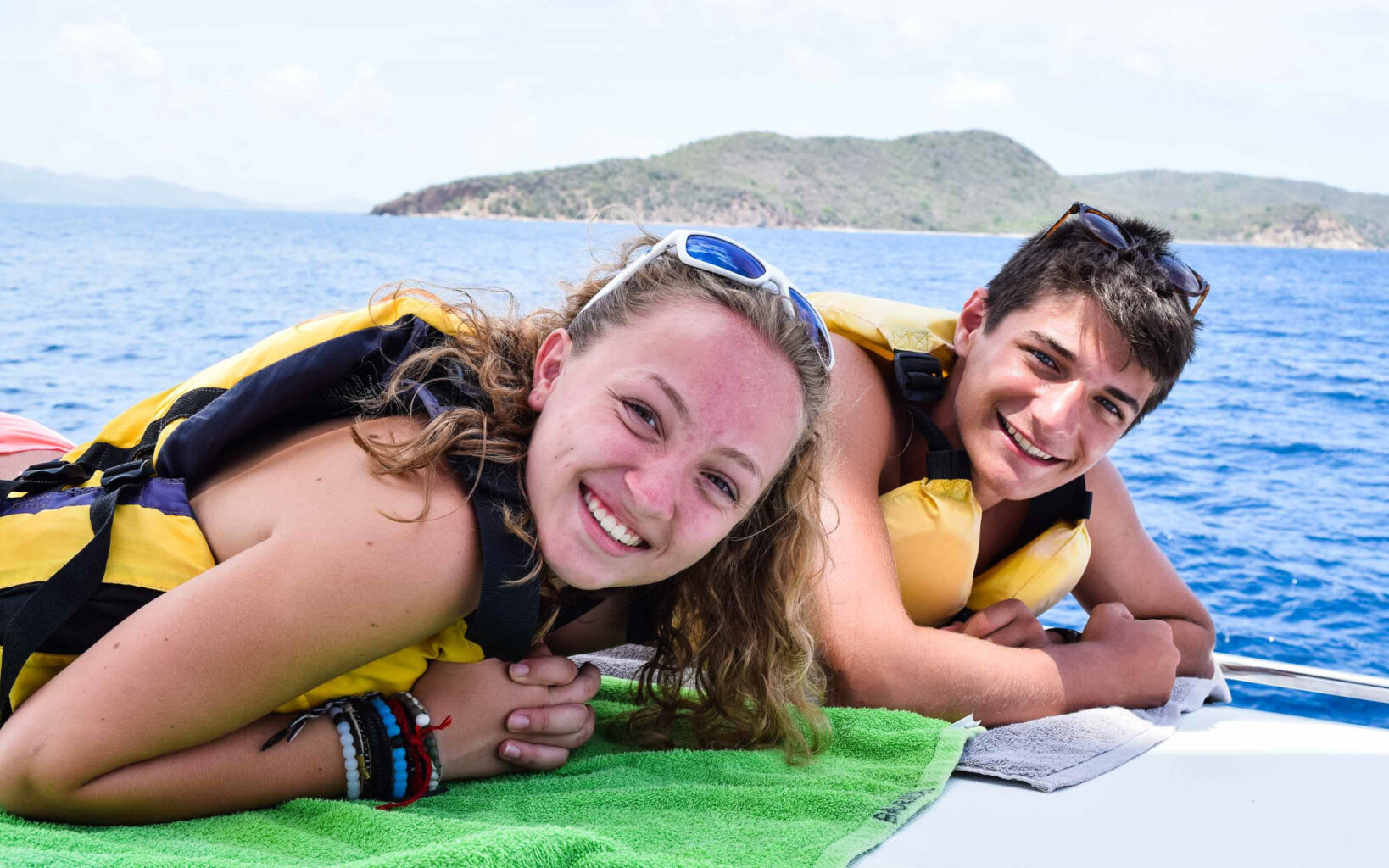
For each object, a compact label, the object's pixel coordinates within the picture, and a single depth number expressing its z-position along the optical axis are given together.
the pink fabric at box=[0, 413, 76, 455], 2.68
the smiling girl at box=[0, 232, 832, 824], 1.59
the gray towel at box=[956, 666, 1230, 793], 2.25
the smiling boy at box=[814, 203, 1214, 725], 2.58
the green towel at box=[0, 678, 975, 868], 1.43
